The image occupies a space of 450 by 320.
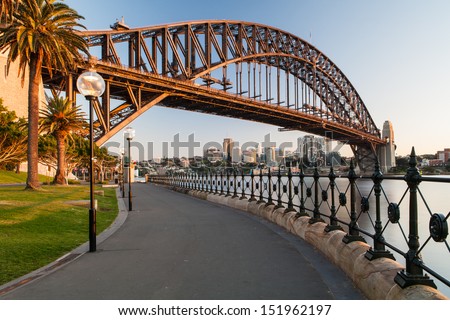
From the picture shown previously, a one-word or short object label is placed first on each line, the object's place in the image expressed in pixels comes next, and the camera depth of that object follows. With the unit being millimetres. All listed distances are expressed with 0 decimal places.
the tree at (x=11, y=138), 34625
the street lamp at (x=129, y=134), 17280
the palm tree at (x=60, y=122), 30406
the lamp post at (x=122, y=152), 38362
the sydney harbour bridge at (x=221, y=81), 39469
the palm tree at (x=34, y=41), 19922
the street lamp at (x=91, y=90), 6834
